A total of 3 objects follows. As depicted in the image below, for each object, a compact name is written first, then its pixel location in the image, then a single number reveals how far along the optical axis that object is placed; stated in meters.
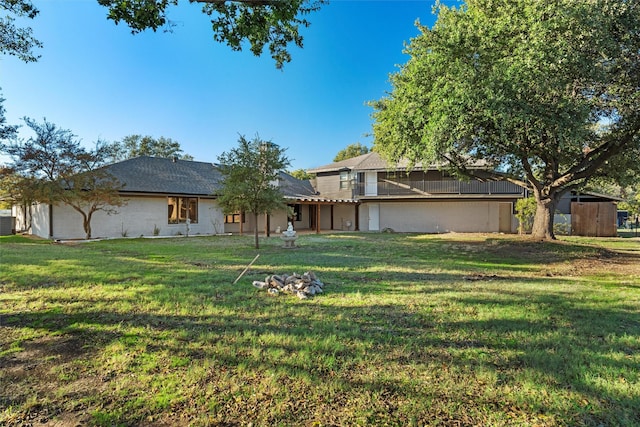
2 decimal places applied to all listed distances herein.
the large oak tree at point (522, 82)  8.70
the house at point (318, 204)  18.59
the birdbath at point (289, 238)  13.79
